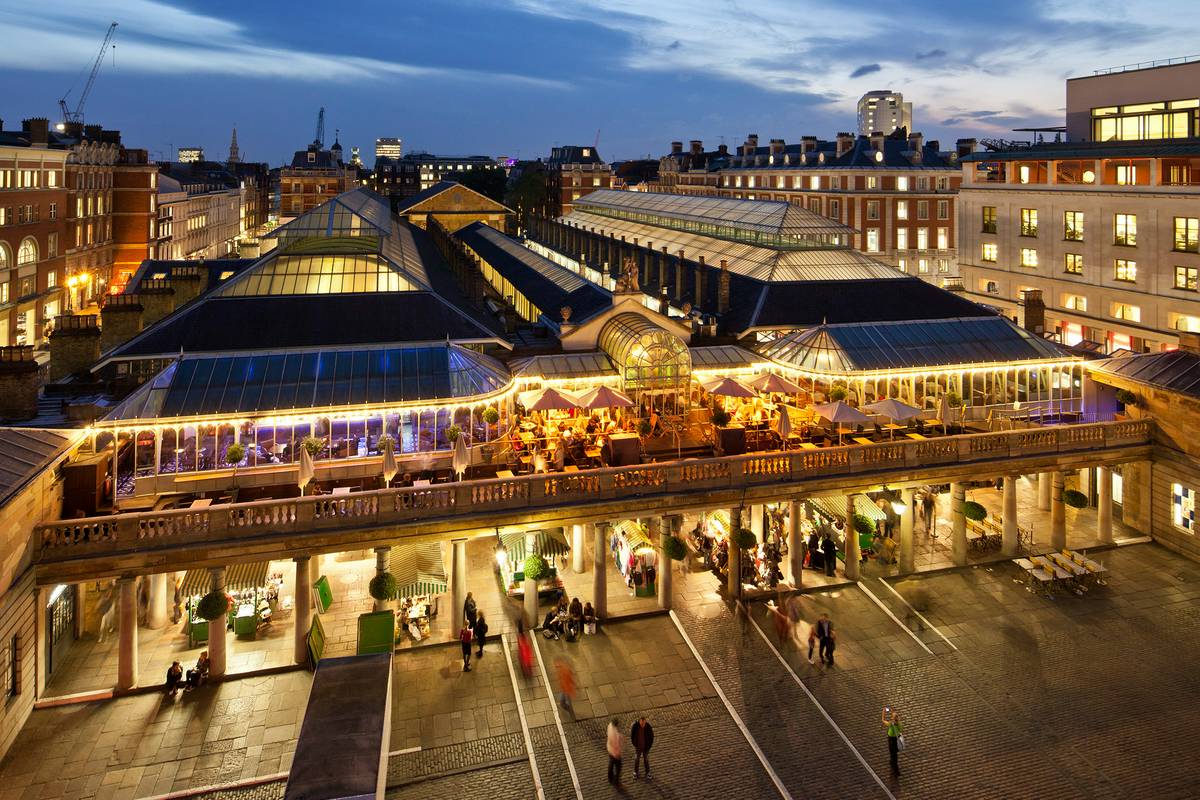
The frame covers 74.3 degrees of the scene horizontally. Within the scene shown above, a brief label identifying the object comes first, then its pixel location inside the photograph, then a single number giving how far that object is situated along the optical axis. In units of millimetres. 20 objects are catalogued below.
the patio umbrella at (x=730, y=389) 40594
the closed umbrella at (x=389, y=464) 31883
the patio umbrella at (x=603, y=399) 38875
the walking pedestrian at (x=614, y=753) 24609
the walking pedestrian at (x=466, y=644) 31094
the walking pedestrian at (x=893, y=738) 24906
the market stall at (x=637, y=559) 37031
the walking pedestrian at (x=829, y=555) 38312
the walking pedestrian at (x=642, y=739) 24922
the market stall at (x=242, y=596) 30438
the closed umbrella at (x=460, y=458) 33344
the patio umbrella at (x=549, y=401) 38406
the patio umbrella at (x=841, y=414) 37438
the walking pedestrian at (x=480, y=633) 32362
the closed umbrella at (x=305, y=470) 31547
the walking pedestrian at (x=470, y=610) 33125
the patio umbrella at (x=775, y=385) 41094
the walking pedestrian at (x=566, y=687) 28772
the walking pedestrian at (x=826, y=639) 30953
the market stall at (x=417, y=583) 31984
